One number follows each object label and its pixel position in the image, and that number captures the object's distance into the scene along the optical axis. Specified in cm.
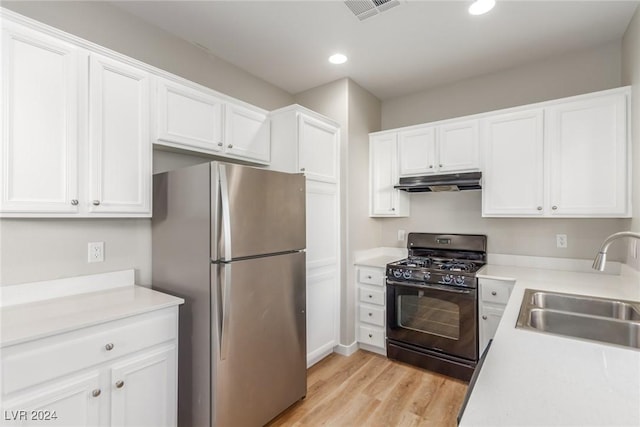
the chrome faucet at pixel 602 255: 129
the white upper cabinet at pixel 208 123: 201
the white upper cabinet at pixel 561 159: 220
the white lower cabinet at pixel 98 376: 121
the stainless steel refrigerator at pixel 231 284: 167
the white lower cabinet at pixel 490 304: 232
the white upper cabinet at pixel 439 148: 278
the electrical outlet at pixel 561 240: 261
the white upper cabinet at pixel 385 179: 326
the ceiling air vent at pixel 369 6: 201
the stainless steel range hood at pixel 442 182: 269
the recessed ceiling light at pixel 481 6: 199
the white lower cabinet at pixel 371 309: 295
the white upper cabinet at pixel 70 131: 145
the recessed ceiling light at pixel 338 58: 268
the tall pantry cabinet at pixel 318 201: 261
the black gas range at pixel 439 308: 244
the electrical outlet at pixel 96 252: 188
